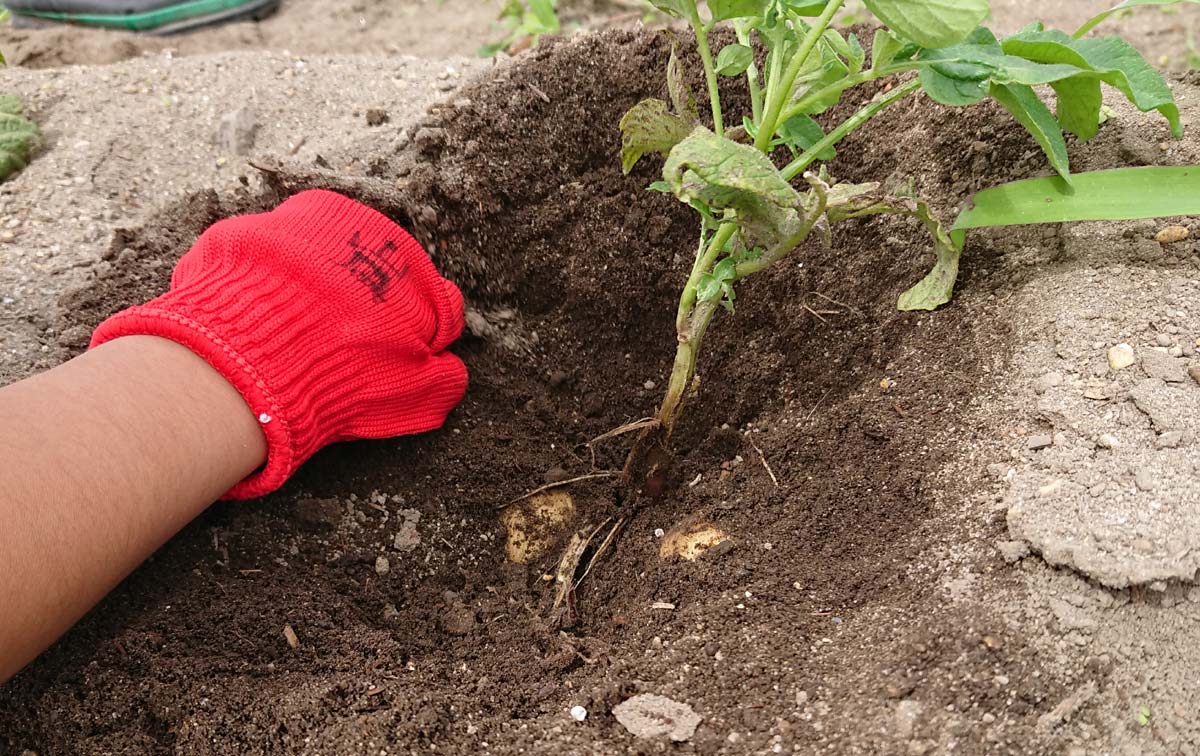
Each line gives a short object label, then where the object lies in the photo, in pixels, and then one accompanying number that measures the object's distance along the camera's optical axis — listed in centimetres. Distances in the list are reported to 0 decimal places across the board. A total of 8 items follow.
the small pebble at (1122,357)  57
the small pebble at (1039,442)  56
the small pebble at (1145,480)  54
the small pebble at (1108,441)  55
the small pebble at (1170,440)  55
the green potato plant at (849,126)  52
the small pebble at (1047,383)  57
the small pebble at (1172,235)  59
